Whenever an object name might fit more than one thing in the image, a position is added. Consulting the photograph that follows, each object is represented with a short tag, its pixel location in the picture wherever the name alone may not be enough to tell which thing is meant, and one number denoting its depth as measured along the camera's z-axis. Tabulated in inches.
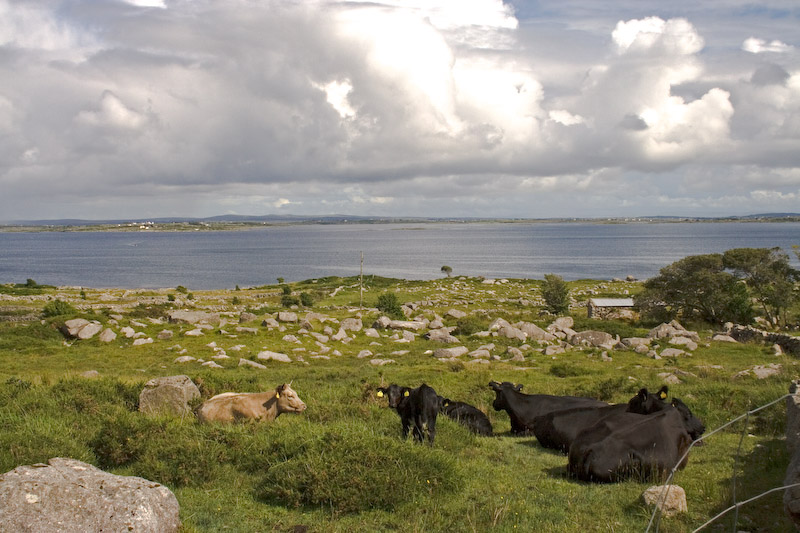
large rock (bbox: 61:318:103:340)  1317.7
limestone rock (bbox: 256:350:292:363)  1127.0
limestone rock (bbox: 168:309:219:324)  1573.6
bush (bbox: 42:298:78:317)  1552.7
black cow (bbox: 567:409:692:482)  373.7
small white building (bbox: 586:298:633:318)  1998.2
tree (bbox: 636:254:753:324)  1766.7
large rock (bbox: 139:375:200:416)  536.7
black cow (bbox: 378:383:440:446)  435.2
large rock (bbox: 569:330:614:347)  1350.4
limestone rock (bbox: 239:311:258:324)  1626.5
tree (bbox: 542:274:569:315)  2004.7
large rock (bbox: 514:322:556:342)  1424.7
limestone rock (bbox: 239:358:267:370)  1047.6
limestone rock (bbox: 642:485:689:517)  299.7
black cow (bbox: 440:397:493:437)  516.4
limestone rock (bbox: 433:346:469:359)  1168.2
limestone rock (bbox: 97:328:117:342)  1293.1
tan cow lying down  505.7
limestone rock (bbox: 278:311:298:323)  1588.3
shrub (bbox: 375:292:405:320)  1835.9
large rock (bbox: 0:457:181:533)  240.2
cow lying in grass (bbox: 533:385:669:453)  456.4
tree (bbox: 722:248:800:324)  1891.1
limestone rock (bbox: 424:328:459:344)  1378.1
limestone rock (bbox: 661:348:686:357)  1164.8
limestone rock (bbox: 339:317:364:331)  1536.4
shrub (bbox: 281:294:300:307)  2274.9
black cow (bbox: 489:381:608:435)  530.6
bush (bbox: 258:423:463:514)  326.0
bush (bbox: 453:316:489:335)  1494.8
